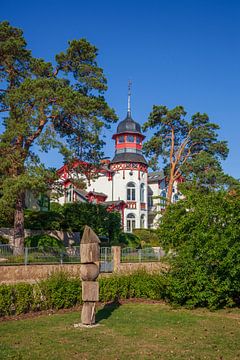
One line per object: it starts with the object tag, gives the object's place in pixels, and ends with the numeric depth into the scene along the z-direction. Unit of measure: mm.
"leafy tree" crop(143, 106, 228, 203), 37812
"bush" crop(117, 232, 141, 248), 33125
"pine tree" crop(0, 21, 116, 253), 19469
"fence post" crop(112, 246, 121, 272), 19234
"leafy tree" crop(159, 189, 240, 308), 11625
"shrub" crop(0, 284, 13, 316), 10773
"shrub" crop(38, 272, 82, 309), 11812
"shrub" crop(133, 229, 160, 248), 35288
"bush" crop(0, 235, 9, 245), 24203
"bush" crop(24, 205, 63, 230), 28517
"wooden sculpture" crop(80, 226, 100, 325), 9570
